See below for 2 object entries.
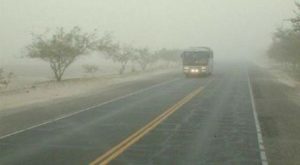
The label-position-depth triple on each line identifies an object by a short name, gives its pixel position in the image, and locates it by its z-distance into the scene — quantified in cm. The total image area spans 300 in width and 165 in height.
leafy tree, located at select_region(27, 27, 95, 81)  4689
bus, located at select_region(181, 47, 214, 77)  5091
